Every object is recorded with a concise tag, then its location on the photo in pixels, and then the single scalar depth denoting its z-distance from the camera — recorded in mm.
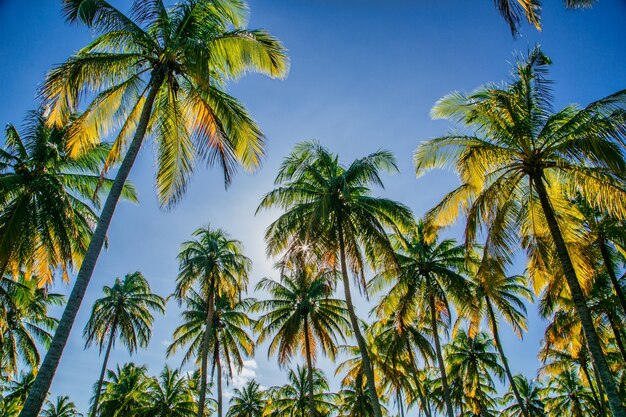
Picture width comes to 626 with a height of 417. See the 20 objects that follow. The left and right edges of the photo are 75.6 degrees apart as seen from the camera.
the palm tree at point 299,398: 31875
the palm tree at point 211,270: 21922
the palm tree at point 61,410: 37188
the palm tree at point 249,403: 35281
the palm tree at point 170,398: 30347
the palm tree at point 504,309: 19859
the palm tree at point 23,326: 19103
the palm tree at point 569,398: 33797
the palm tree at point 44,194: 13312
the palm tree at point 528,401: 35469
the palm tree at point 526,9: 6828
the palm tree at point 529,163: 9703
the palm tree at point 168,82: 9031
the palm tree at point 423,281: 19234
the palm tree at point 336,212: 15875
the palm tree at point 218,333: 25250
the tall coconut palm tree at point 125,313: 25500
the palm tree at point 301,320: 22781
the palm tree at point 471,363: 29500
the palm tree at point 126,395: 30547
